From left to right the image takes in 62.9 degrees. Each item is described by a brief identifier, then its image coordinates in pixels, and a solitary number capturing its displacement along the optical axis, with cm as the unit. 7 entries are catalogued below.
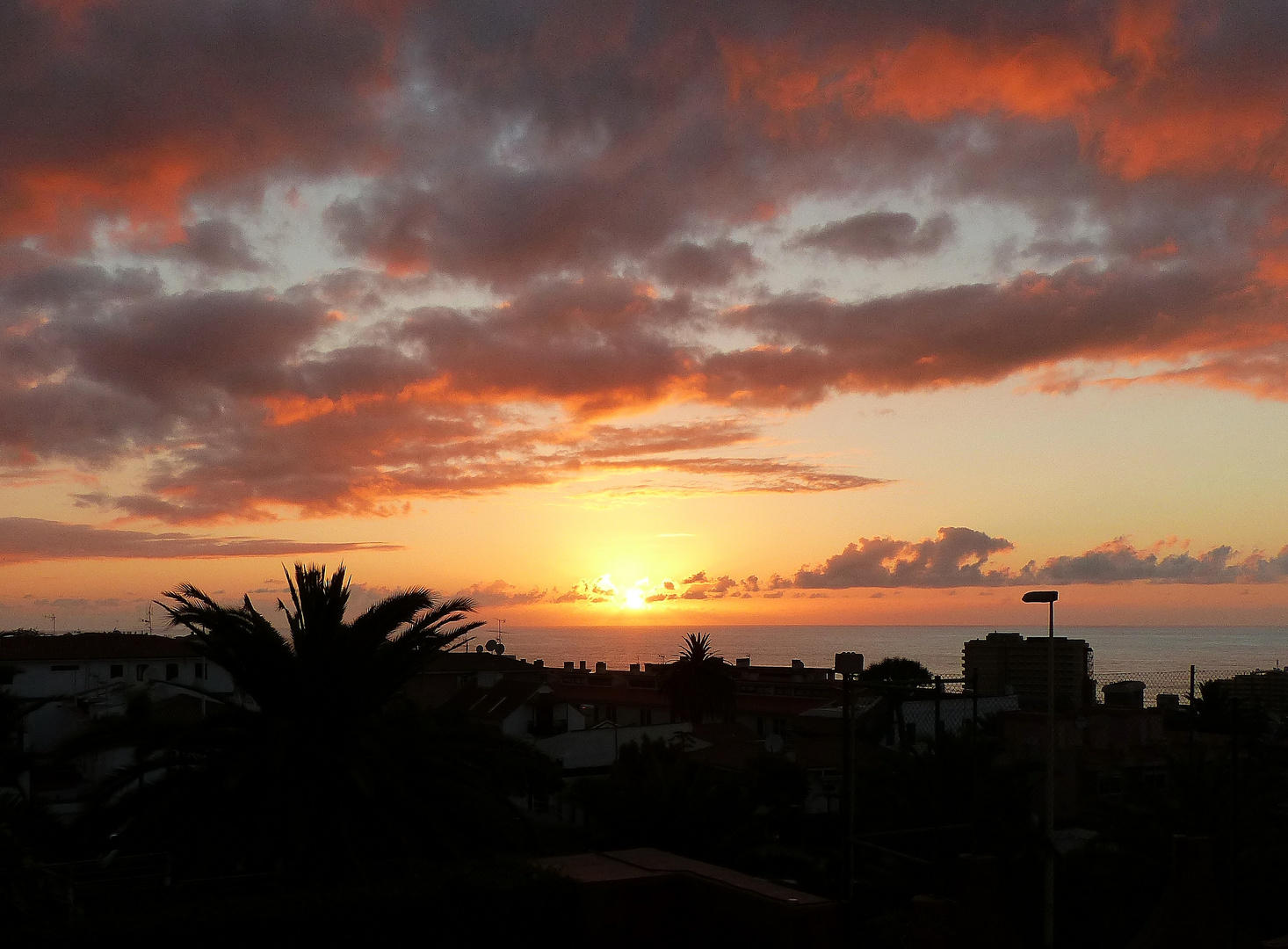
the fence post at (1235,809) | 1539
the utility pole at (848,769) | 1374
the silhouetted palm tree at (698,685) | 6838
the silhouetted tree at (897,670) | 8095
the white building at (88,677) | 4231
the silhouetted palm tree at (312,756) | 1371
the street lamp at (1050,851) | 1476
